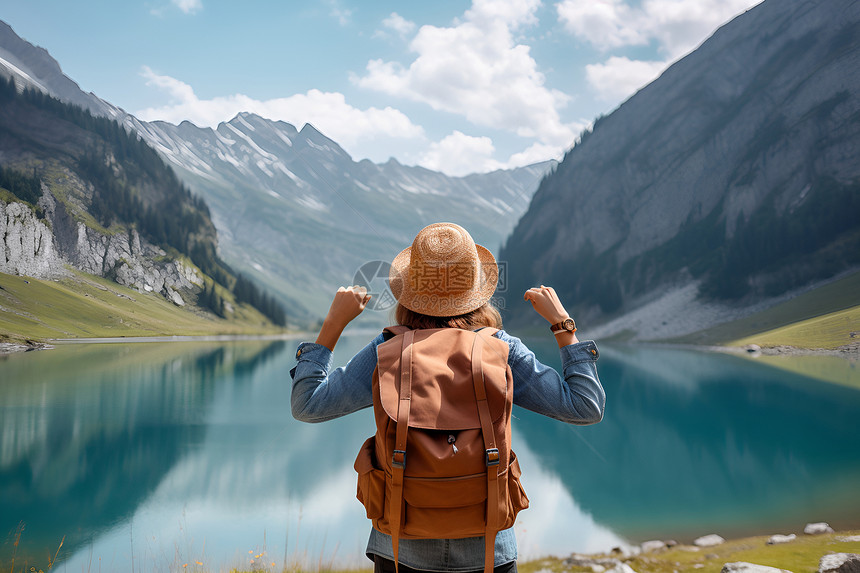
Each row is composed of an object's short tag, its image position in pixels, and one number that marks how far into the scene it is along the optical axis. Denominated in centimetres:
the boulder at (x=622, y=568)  1029
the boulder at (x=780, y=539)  1203
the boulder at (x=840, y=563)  794
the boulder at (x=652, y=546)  1292
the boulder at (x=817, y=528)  1267
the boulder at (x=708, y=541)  1293
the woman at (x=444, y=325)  243
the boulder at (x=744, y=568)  817
